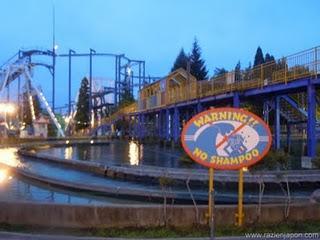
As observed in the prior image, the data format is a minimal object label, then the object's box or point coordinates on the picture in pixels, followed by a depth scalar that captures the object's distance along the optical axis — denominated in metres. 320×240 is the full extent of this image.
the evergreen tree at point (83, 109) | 104.69
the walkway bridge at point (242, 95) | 23.84
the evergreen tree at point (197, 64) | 93.38
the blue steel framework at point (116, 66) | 85.19
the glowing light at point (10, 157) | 28.51
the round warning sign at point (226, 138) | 8.80
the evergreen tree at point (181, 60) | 96.79
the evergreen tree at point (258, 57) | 83.73
